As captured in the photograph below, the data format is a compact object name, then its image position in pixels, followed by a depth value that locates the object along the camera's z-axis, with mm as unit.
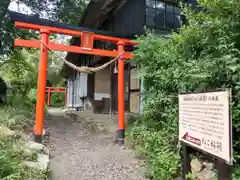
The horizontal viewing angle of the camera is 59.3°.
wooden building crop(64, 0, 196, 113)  7523
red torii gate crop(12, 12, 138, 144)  4793
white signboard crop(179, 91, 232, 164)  2223
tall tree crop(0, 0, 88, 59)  7906
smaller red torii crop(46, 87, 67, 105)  19050
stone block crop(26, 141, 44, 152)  3994
